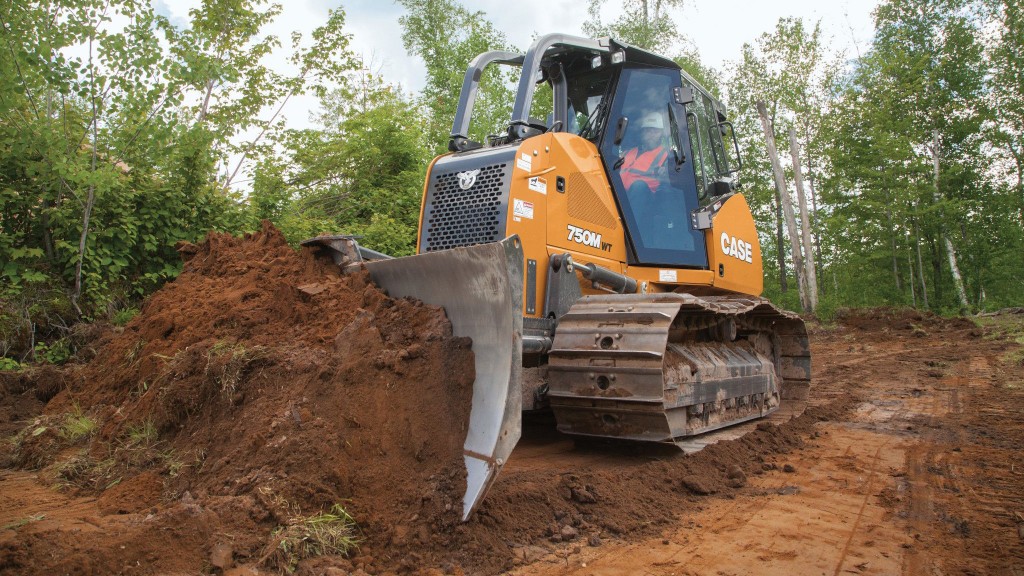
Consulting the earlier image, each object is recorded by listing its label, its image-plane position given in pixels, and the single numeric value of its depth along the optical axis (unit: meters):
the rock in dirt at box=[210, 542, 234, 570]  2.39
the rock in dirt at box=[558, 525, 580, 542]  3.11
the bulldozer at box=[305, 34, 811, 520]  3.45
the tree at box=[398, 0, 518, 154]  23.56
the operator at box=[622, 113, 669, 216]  5.41
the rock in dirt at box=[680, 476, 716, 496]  3.93
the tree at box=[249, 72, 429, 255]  10.96
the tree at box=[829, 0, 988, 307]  19.72
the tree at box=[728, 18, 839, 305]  25.52
